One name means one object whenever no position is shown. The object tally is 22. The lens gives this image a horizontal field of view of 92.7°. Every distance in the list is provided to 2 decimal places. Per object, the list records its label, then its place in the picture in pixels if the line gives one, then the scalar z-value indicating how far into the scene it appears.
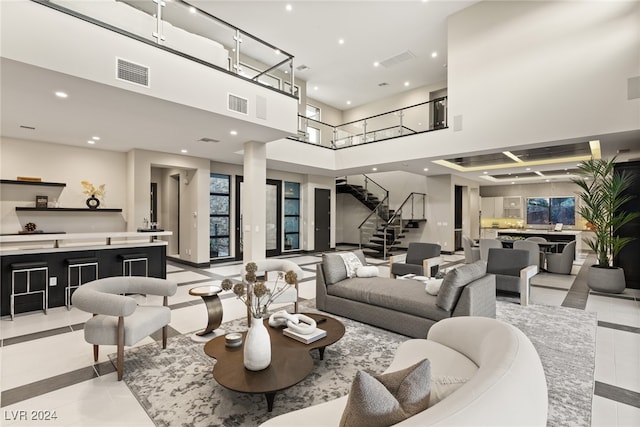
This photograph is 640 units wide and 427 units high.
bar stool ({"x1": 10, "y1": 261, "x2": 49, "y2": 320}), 4.38
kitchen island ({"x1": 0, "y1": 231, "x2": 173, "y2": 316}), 4.48
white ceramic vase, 2.33
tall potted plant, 5.57
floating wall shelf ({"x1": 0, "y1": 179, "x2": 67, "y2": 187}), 6.02
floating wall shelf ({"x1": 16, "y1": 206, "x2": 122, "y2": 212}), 6.32
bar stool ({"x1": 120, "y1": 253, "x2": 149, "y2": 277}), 5.62
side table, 3.75
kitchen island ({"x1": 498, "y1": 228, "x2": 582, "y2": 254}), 9.24
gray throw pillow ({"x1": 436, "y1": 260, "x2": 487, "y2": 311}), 3.38
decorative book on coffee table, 2.84
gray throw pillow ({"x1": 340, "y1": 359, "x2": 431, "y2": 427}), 1.07
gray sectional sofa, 3.41
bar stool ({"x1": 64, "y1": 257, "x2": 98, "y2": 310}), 4.90
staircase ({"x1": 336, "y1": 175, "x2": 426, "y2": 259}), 11.08
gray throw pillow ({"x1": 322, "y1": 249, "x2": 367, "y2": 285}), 4.56
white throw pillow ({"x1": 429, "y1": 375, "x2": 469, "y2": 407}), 1.37
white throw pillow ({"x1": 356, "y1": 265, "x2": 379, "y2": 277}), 4.75
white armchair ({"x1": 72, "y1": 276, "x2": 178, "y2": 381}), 2.75
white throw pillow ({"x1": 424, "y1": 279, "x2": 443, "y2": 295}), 3.70
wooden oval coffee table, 2.15
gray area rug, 2.30
